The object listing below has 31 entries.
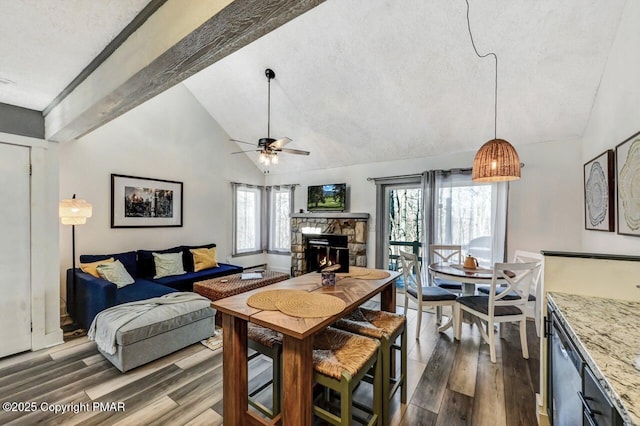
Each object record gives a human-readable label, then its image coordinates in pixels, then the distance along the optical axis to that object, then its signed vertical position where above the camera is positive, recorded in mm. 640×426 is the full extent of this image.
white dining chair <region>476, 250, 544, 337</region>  3006 -934
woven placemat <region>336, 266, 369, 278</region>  2400 -556
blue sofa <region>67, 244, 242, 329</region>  2850 -962
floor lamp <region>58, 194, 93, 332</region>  2953 -32
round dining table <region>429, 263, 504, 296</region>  2764 -656
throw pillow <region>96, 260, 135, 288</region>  3355 -787
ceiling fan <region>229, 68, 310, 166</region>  3101 +738
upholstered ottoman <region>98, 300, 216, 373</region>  2352 -1165
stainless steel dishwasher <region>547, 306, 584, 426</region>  1098 -777
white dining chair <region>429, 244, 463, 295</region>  3561 -655
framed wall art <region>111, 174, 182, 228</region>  3975 +147
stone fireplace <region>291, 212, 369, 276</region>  4914 -393
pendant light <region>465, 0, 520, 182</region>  2383 +453
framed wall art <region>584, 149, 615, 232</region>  2364 +200
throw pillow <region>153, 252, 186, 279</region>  4039 -811
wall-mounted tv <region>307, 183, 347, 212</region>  5160 +295
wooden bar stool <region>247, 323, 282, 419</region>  1674 -880
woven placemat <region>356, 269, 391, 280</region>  2311 -558
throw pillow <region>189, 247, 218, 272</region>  4465 -802
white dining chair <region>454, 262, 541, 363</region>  2596 -919
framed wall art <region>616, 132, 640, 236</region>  1858 +214
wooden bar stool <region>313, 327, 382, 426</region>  1393 -834
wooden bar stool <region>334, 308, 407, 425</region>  1711 -842
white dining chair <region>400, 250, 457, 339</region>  3020 -937
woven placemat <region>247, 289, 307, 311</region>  1599 -558
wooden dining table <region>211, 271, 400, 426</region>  1362 -725
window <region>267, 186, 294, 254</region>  6109 -163
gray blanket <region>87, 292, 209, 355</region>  2387 -992
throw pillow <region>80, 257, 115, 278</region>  3348 -709
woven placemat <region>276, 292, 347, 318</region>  1501 -560
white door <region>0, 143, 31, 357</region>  2543 -384
